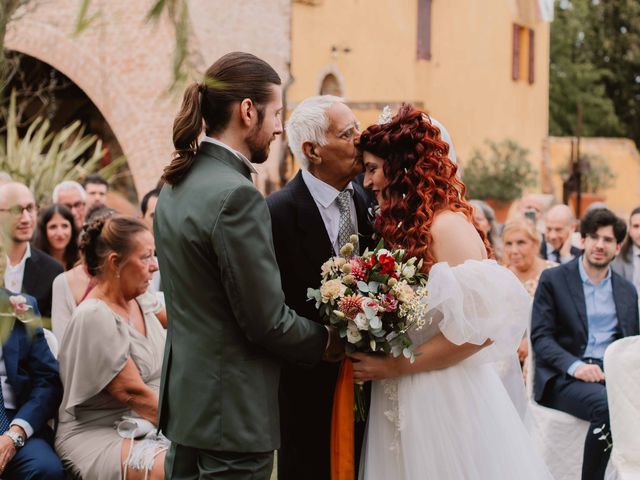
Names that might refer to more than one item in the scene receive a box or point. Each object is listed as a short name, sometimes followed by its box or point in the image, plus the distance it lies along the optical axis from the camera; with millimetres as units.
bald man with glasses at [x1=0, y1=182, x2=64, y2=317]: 6012
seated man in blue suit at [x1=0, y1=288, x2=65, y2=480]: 4469
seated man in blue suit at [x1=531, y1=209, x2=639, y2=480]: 6195
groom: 3049
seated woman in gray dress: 4488
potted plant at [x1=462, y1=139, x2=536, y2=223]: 23016
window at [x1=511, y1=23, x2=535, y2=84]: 27188
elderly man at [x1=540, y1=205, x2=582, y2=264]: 9539
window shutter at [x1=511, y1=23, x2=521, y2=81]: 27094
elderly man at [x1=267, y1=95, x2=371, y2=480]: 3854
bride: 3594
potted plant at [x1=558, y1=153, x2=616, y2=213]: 27891
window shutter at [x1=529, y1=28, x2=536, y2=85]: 28109
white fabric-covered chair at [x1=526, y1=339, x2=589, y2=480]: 6219
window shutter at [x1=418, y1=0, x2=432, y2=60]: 22406
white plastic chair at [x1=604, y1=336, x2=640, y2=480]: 5039
